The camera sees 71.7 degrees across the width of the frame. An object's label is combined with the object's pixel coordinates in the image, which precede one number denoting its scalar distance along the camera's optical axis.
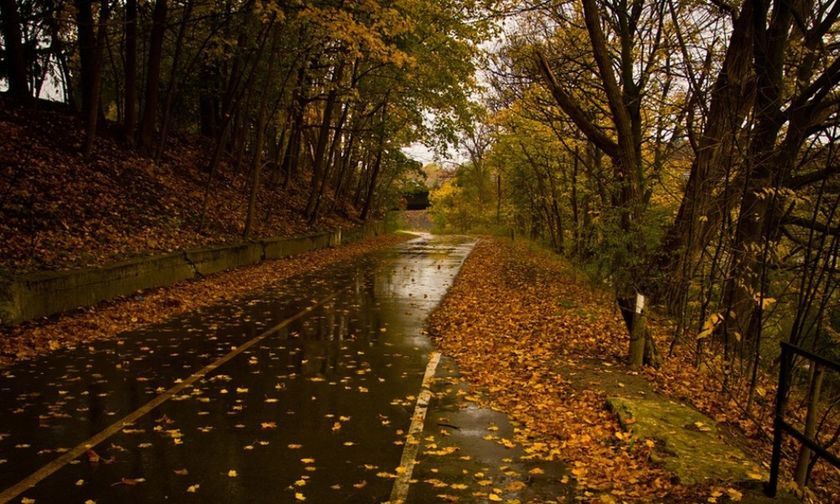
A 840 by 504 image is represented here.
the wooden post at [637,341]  8.38
